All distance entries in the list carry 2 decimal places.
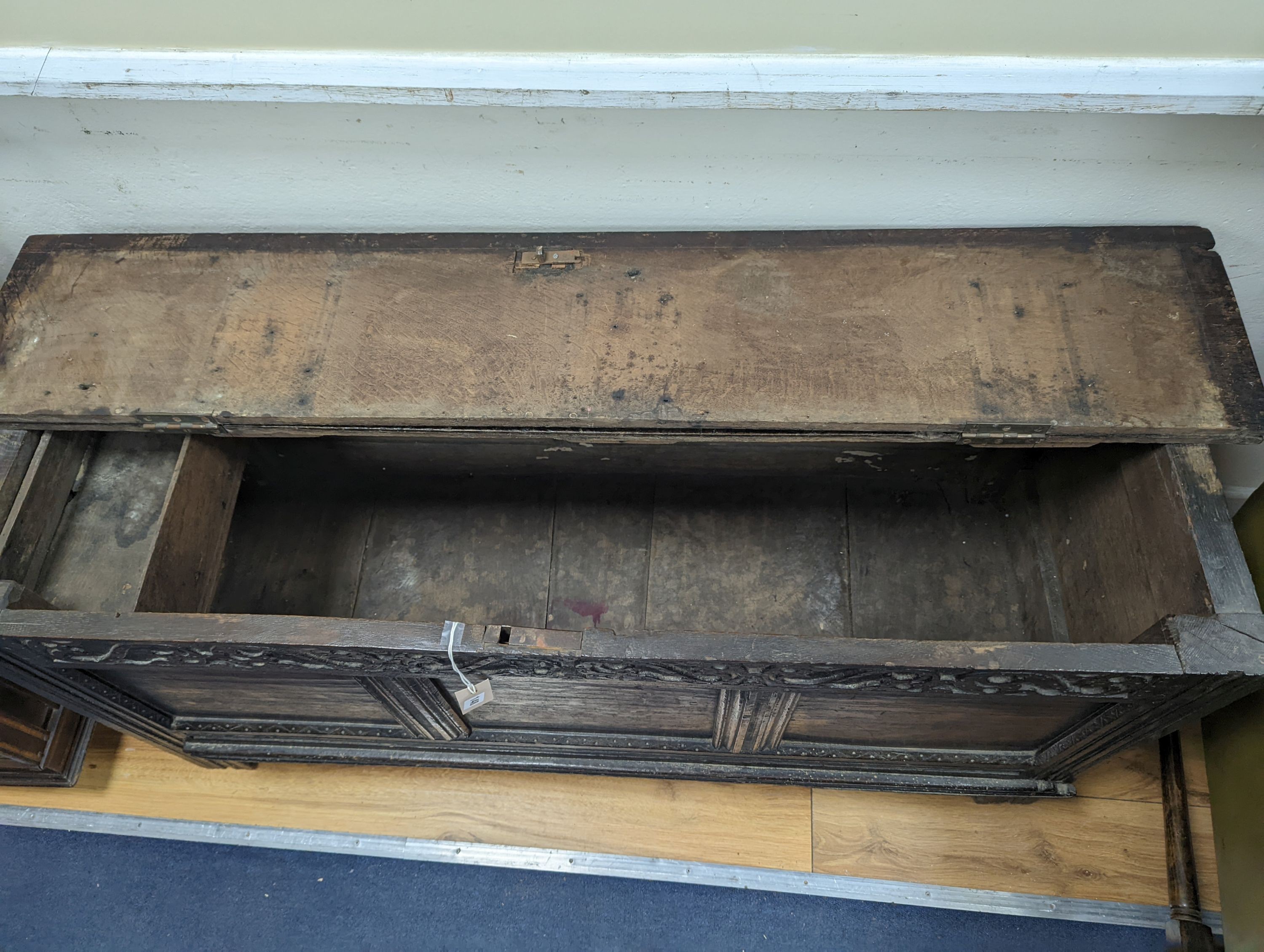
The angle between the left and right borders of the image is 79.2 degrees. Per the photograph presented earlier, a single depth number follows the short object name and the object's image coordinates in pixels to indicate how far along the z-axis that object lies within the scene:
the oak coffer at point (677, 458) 1.09
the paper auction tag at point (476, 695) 1.21
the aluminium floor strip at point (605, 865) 1.49
